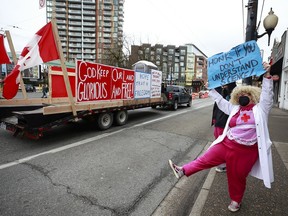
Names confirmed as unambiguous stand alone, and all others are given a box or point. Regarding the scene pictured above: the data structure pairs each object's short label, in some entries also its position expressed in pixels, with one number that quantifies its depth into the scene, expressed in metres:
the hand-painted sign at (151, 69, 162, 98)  10.67
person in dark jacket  4.03
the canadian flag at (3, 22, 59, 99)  5.38
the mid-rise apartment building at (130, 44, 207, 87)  94.62
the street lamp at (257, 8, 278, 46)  5.73
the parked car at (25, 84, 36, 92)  42.09
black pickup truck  13.81
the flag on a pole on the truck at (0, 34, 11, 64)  6.53
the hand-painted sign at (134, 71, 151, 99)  9.25
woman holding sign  2.43
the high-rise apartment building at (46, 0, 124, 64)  91.25
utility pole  4.93
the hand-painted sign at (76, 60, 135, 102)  6.31
